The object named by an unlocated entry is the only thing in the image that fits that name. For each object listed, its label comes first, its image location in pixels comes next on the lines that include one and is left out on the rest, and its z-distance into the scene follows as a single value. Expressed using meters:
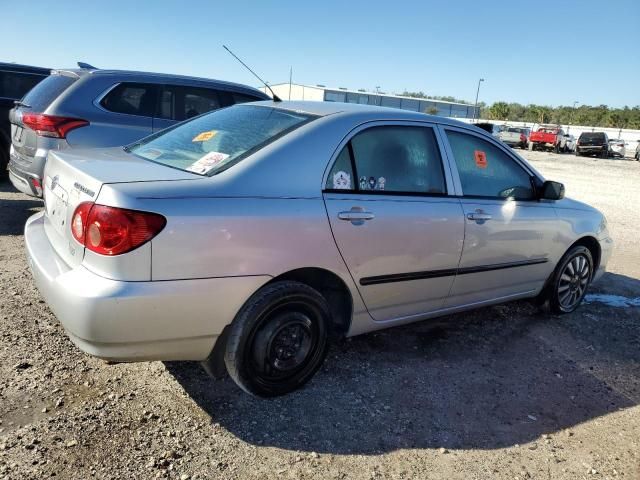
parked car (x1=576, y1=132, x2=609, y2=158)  31.59
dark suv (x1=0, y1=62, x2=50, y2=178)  7.75
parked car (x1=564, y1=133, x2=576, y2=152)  34.56
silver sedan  2.29
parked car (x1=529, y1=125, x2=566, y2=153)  33.19
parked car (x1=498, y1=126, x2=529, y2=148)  33.14
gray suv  5.33
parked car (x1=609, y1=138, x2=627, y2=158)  33.16
